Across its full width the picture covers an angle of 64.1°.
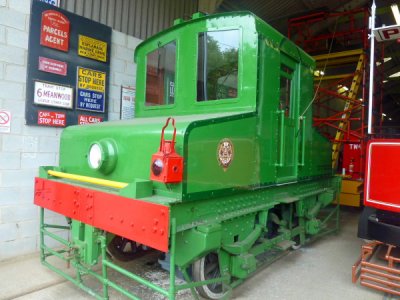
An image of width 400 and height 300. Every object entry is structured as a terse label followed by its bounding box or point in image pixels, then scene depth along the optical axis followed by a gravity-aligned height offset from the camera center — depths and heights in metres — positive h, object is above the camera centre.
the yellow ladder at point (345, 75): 7.30 +2.13
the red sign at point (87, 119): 4.16 +0.36
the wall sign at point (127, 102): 4.70 +0.68
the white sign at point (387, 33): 2.98 +1.22
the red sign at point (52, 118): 3.77 +0.32
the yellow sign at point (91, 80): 4.14 +0.89
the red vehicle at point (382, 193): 2.84 -0.30
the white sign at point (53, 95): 3.72 +0.60
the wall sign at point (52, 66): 3.75 +0.95
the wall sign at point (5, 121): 3.48 +0.23
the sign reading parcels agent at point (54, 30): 3.74 +1.37
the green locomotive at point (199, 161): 2.17 -0.08
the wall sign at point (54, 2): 3.80 +1.71
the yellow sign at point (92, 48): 4.14 +1.31
